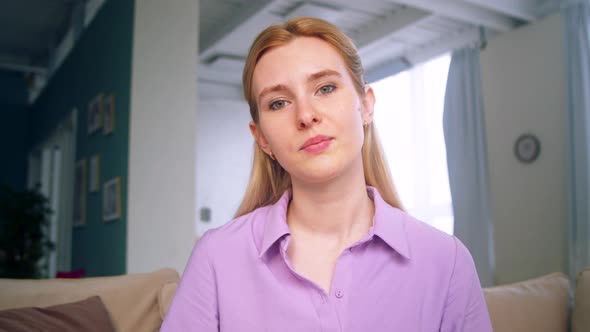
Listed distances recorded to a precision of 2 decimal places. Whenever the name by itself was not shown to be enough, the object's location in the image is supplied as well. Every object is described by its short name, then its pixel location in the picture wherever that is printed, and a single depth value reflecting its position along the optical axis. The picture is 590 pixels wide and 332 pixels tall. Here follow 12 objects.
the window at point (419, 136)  5.84
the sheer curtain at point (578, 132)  4.00
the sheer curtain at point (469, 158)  4.63
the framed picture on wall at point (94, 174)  3.86
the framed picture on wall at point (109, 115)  3.54
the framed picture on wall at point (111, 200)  3.30
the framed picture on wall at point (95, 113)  3.86
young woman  1.00
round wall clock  4.55
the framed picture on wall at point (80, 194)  4.24
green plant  4.43
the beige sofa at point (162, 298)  1.42
